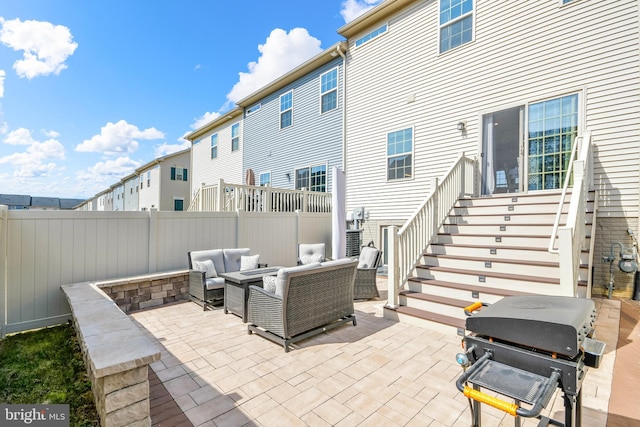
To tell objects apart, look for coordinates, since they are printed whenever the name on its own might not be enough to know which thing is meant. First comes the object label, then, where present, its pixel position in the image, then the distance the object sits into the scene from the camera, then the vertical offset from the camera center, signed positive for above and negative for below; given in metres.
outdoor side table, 4.66 -1.23
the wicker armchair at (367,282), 5.68 -1.33
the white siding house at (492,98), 5.36 +2.64
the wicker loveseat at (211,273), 5.34 -1.14
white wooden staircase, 4.28 -0.78
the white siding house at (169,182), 19.08 +2.13
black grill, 1.42 -0.75
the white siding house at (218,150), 14.47 +3.42
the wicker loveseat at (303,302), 3.71 -1.21
